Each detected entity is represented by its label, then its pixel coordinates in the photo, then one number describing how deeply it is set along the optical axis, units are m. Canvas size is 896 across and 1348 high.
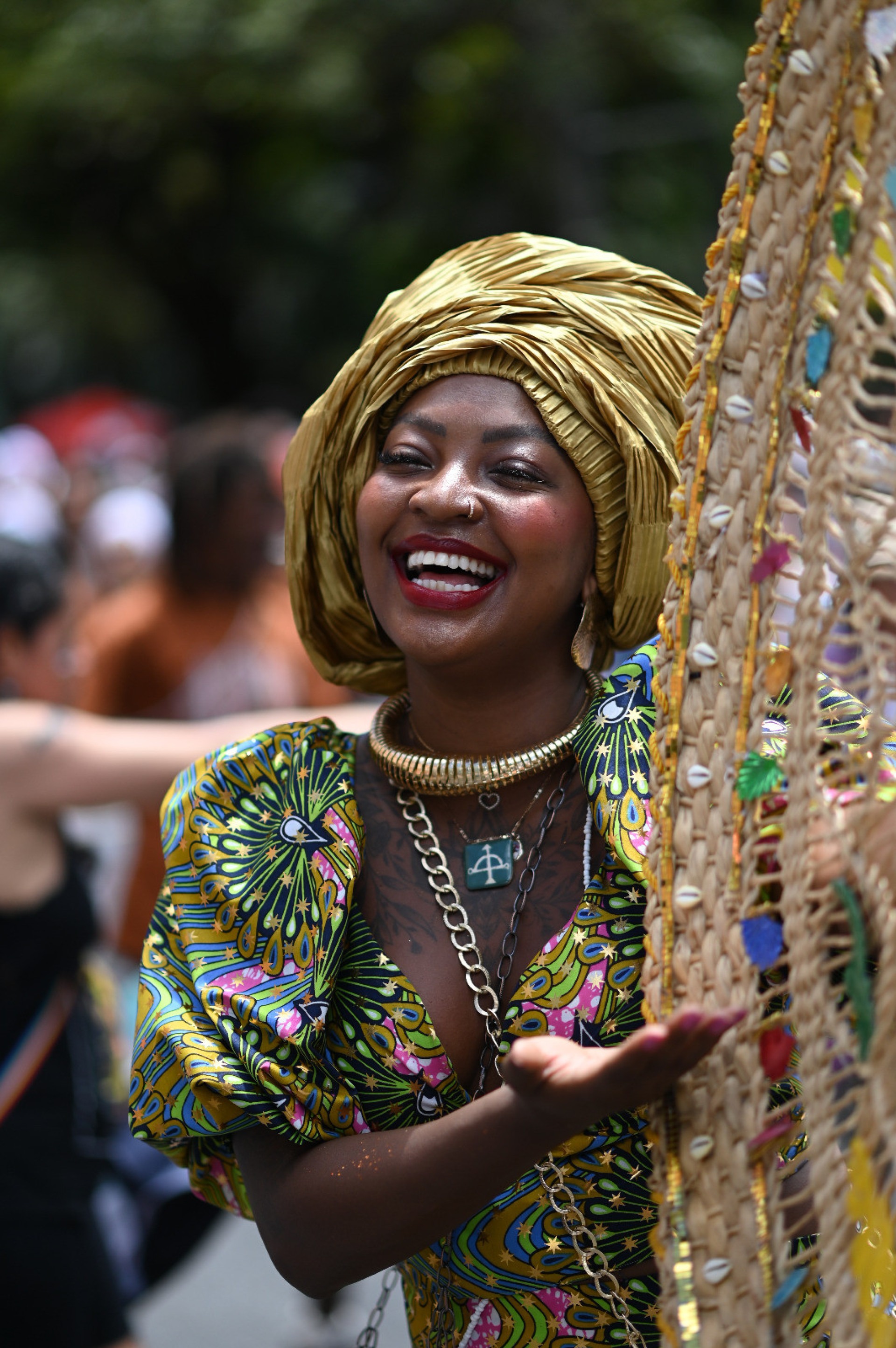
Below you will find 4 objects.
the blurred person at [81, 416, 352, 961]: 3.92
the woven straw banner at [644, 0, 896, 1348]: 1.98
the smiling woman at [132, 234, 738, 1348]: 2.14
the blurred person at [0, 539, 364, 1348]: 2.70
